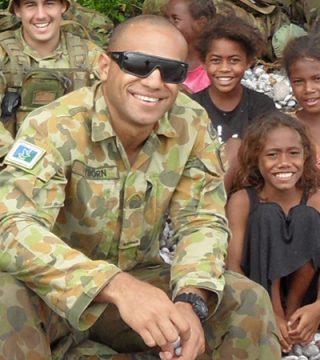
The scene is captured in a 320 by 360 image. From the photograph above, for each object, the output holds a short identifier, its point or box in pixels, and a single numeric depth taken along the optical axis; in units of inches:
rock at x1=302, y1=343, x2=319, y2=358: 151.5
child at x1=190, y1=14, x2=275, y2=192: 191.2
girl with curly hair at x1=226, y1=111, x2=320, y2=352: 152.0
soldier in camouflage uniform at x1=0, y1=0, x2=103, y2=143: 187.8
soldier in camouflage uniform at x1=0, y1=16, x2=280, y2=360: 111.4
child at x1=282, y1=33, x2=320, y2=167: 183.3
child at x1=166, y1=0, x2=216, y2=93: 209.9
